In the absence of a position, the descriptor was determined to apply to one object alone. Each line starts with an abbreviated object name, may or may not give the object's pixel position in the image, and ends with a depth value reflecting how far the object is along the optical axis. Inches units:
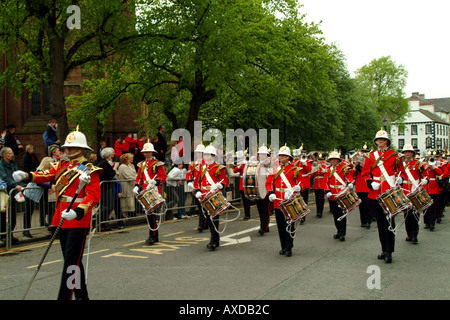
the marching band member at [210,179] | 379.9
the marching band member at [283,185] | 350.3
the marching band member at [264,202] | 460.8
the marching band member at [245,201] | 574.7
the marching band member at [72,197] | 213.3
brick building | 1013.2
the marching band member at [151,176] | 400.2
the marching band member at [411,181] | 406.3
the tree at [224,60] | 698.8
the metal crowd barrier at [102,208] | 394.3
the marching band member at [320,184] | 599.4
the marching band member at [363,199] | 494.2
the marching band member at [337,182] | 419.2
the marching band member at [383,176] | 326.6
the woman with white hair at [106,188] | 481.1
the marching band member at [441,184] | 531.0
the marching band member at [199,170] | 401.4
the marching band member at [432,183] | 499.7
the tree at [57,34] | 589.3
